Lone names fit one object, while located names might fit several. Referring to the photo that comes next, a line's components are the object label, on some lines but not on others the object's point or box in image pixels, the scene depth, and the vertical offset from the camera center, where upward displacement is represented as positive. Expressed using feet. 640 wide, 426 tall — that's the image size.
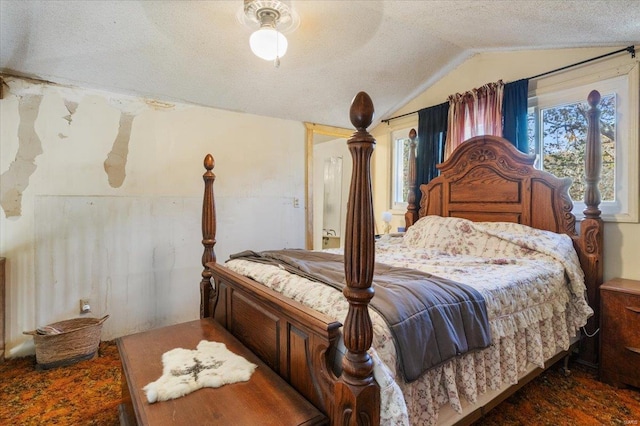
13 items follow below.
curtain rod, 7.85 +3.97
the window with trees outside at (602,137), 7.95 +2.03
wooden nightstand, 6.95 -2.65
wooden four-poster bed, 3.49 -1.31
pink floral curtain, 10.25 +3.24
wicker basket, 8.01 -3.29
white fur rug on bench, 4.27 -2.30
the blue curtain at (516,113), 9.66 +2.96
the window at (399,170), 14.12 +1.85
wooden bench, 3.74 -2.36
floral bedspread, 4.22 -1.48
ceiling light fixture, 7.02 +4.30
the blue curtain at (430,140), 11.92 +2.69
